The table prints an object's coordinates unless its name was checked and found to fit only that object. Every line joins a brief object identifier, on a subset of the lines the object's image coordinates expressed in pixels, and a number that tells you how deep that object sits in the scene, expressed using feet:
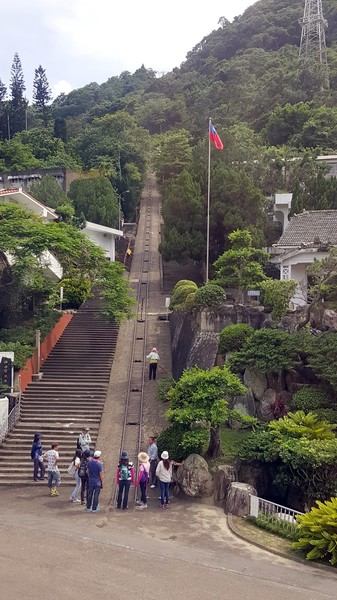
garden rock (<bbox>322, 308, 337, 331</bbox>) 62.95
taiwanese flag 91.25
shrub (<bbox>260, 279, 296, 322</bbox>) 67.92
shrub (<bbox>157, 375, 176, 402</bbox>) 58.89
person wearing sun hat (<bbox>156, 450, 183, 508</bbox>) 44.98
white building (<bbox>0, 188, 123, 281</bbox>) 92.89
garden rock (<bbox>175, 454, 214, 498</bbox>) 46.39
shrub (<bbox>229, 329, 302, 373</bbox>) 58.18
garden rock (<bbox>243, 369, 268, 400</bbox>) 60.80
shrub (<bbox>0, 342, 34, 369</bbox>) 66.64
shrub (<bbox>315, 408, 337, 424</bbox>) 52.37
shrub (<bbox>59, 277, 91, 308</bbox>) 94.58
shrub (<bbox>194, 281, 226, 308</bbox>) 72.54
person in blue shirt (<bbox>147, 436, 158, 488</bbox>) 48.26
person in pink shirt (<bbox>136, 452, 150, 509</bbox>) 44.65
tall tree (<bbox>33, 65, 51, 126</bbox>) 307.17
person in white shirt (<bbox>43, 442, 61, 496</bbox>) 47.47
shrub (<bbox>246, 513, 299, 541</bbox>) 40.04
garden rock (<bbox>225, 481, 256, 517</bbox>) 43.62
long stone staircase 54.60
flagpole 95.55
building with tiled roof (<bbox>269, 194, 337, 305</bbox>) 78.23
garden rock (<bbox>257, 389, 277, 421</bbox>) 59.15
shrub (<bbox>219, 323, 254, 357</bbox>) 65.98
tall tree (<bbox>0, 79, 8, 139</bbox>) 243.81
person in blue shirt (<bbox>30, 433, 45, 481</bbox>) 49.52
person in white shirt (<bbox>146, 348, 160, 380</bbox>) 71.20
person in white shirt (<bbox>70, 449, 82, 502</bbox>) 45.14
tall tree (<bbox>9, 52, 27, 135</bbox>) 247.91
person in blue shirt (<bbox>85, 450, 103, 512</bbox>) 43.14
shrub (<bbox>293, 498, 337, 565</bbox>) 36.35
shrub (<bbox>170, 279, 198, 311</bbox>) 82.54
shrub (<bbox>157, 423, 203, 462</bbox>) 49.00
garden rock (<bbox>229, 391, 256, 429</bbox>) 60.13
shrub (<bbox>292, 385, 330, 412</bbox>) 55.01
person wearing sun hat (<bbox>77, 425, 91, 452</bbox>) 49.60
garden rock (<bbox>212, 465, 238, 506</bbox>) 45.98
